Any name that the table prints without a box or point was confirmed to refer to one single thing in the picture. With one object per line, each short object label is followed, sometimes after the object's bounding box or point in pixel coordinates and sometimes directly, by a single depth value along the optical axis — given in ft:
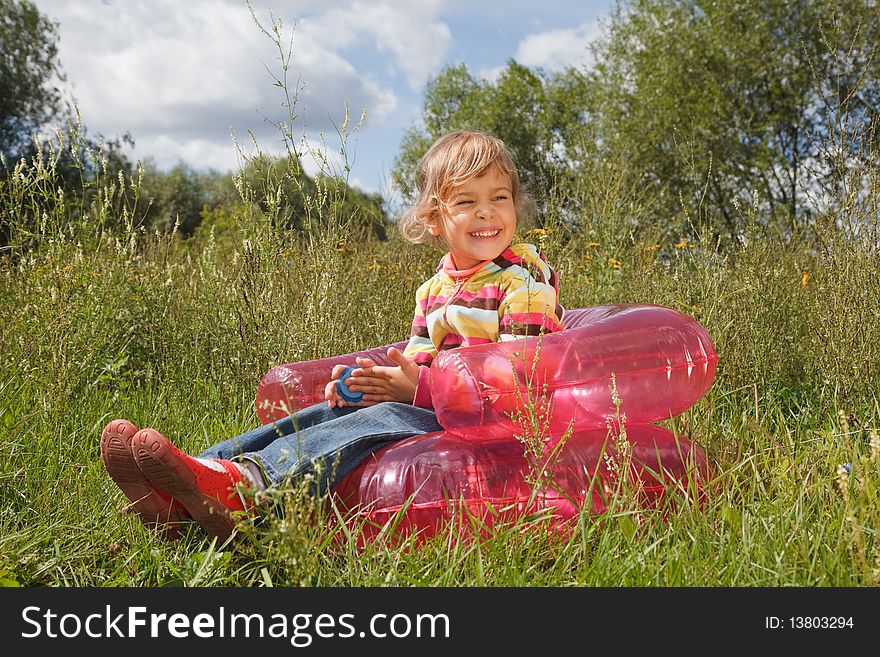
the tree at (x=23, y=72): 76.54
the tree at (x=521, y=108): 97.45
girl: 7.15
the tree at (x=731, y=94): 56.13
